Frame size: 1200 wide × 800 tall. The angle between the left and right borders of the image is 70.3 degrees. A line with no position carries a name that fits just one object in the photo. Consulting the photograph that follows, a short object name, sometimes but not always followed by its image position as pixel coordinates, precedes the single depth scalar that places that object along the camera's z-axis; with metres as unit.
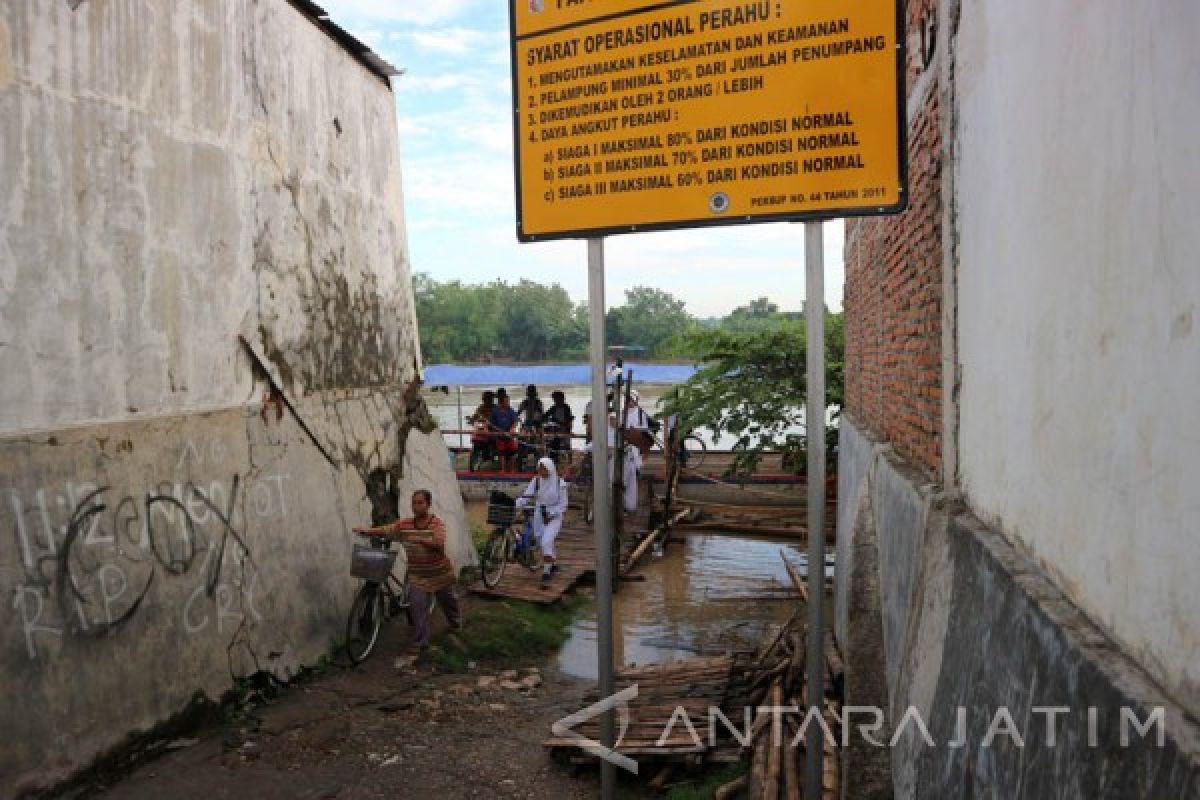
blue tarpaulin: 21.63
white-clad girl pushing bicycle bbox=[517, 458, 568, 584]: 10.73
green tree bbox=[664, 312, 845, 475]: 14.52
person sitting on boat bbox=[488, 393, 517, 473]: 17.12
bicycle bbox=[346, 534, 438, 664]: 8.08
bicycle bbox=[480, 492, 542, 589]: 10.51
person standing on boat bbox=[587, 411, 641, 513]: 14.25
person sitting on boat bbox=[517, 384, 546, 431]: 17.39
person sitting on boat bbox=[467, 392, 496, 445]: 17.50
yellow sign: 2.94
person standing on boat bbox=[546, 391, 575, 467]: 16.94
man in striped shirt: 8.27
